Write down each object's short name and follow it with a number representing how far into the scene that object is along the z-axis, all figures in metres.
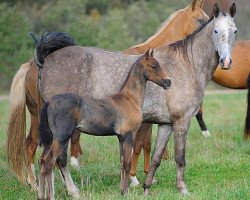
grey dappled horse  14.26
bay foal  12.48
